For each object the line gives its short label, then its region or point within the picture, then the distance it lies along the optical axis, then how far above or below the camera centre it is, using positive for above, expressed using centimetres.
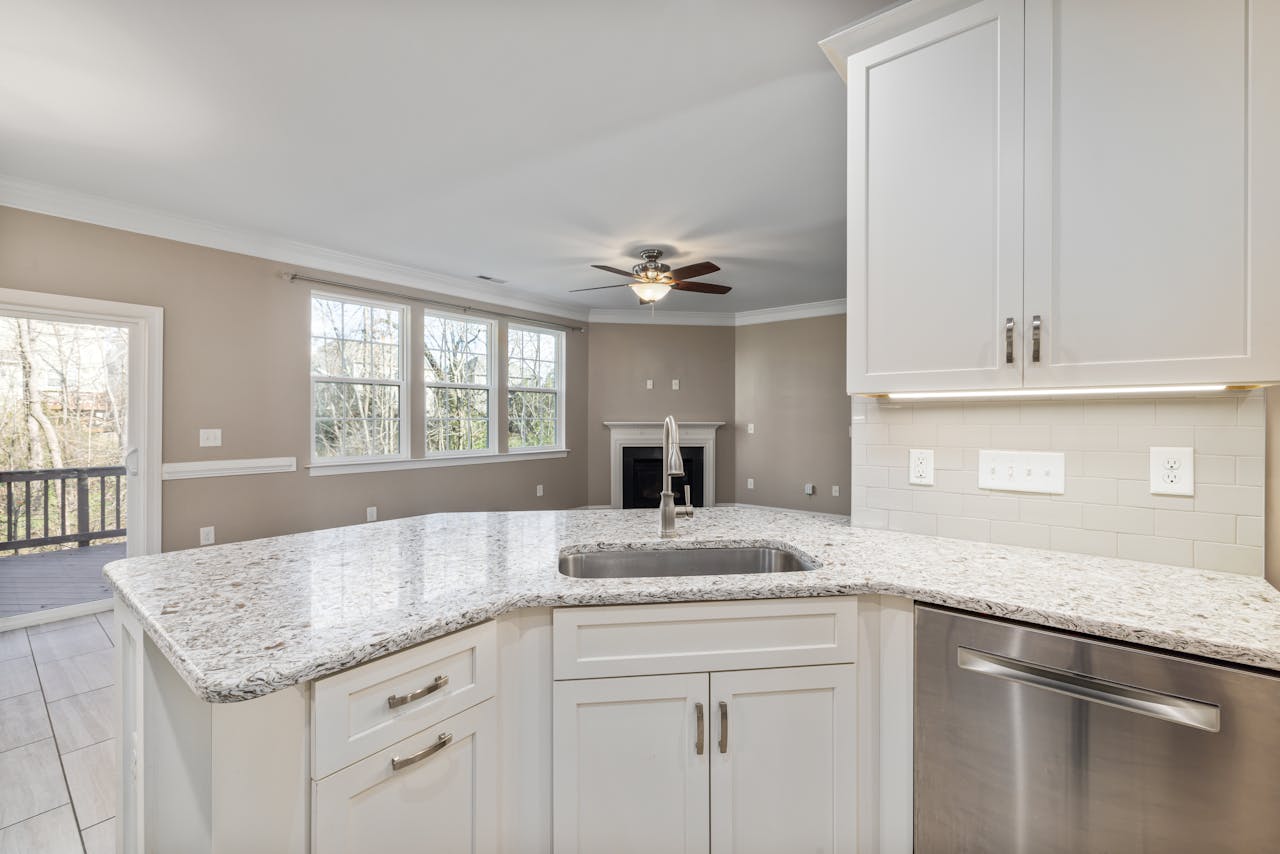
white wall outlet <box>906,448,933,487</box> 175 -12
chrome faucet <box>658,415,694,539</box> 171 -13
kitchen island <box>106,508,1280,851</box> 84 -36
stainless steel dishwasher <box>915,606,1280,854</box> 93 -60
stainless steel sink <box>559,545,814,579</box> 165 -41
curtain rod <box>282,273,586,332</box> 420 +115
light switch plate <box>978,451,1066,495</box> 154 -12
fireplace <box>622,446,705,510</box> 669 -56
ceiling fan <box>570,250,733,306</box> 411 +114
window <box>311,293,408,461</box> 445 +40
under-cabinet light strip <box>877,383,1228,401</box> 125 +10
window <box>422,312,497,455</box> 519 +44
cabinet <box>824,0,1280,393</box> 115 +56
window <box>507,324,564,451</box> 595 +45
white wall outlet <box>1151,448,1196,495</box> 137 -11
